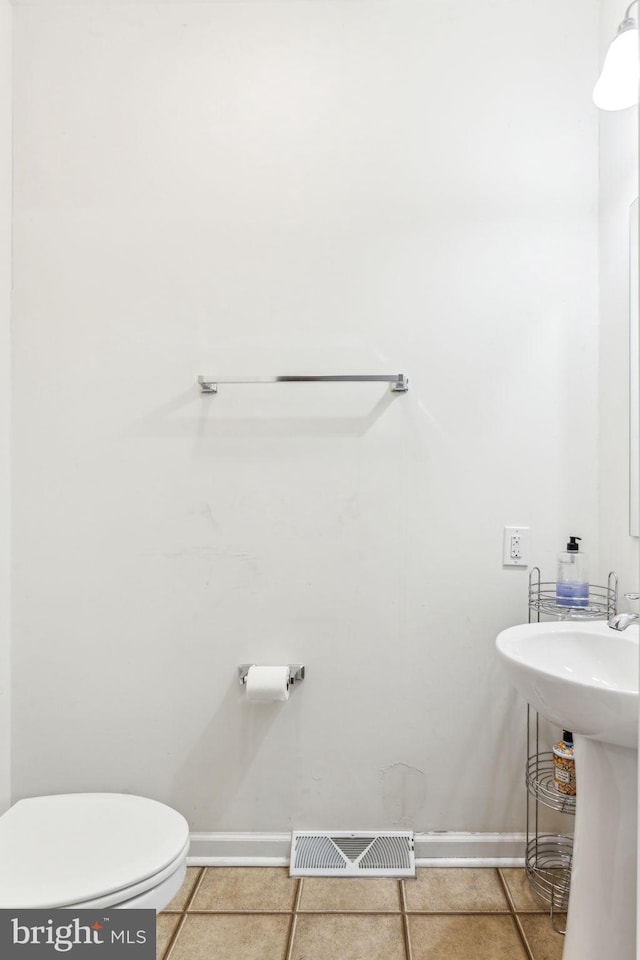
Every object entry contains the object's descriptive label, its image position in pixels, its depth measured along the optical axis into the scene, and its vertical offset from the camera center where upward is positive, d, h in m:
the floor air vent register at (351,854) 1.55 -0.98
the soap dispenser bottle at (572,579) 1.51 -0.25
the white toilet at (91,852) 1.10 -0.74
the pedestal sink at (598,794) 1.04 -0.59
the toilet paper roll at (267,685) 1.53 -0.52
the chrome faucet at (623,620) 1.23 -0.29
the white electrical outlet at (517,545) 1.63 -0.17
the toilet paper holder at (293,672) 1.62 -0.51
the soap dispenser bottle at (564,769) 1.46 -0.70
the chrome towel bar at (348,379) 1.54 +0.27
